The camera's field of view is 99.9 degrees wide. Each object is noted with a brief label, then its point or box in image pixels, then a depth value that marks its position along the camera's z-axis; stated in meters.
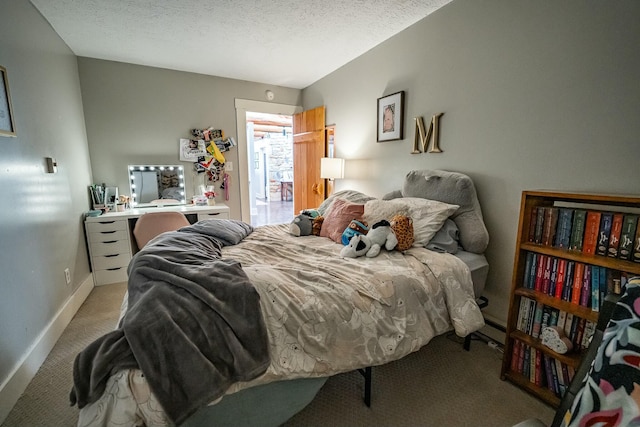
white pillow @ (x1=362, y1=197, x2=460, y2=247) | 1.83
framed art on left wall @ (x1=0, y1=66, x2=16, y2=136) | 1.54
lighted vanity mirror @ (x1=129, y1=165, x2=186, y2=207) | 3.40
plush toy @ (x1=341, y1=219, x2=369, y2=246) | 1.92
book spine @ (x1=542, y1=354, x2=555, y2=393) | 1.40
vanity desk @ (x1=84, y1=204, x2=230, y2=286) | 2.78
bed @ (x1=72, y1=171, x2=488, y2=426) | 0.87
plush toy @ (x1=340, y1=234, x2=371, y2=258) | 1.70
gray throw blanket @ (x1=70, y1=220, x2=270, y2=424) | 0.87
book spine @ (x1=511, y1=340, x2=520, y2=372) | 1.53
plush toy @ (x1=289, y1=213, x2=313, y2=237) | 2.26
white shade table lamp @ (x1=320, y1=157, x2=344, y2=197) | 3.21
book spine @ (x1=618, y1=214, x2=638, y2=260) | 1.13
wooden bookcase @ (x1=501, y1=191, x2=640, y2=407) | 1.20
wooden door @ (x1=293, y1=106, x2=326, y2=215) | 3.71
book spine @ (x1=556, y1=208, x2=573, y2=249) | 1.33
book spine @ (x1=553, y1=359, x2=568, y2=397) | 1.35
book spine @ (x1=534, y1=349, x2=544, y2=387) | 1.44
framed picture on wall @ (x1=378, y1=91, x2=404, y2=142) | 2.51
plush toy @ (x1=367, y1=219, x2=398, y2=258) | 1.69
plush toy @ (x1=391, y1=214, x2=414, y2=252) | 1.75
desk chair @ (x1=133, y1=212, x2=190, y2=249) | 2.76
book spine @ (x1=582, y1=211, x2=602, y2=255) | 1.24
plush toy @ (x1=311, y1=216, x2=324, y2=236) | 2.32
